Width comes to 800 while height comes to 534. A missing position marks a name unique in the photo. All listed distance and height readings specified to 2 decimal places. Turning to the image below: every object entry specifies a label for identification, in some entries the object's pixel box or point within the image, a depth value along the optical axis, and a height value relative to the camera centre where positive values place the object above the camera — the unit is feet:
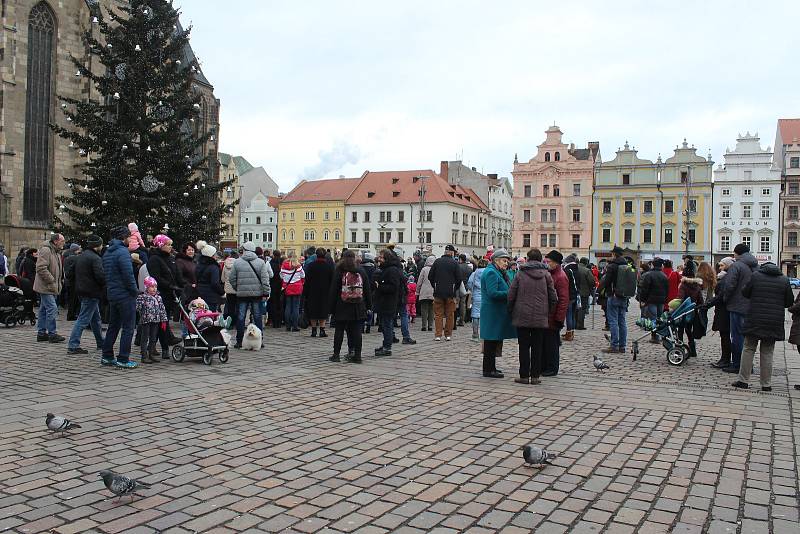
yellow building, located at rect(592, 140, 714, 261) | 241.35 +22.85
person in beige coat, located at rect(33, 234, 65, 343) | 40.93 -1.79
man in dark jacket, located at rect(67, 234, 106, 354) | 35.22 -1.35
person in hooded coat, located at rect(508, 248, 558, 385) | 30.09 -2.05
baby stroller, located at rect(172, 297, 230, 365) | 34.42 -4.33
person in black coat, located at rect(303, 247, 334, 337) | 46.80 -1.94
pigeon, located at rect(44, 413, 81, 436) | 19.19 -4.78
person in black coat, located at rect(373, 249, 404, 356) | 39.35 -2.06
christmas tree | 63.77 +11.94
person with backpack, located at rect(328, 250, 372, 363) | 35.65 -2.16
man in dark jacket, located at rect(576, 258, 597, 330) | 59.67 -1.80
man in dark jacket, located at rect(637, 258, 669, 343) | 45.19 -1.52
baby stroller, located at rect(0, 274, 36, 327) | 48.65 -3.29
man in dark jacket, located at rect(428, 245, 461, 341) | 46.44 -1.72
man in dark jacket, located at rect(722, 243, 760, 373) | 33.94 -0.89
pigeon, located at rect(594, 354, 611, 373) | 34.45 -5.10
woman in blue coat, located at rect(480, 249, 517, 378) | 32.09 -2.66
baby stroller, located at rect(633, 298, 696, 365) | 37.42 -3.61
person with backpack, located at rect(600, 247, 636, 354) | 42.60 -1.80
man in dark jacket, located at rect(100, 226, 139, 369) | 31.73 -1.83
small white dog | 40.21 -4.71
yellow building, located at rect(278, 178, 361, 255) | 301.43 +21.45
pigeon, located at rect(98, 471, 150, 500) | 13.94 -4.75
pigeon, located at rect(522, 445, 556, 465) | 17.02 -4.88
